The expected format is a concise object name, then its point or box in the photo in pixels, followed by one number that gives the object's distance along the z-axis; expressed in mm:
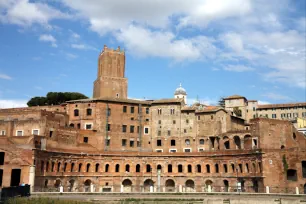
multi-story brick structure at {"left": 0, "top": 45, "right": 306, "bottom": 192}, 49000
